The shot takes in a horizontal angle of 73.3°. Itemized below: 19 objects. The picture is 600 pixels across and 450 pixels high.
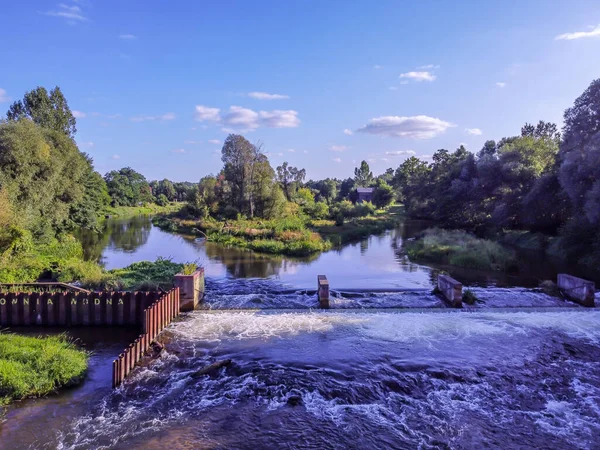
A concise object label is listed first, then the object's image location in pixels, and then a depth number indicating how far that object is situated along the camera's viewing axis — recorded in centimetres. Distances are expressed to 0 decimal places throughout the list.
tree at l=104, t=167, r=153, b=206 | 9025
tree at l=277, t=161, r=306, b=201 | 6347
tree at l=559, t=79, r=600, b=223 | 2531
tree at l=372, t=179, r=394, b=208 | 8814
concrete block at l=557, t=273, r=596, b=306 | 1706
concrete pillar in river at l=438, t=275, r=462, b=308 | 1695
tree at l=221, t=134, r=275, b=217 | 5328
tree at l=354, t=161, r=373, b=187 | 12988
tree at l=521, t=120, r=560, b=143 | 8174
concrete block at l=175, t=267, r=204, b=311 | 1586
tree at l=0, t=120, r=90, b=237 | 2564
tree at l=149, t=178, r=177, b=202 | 13112
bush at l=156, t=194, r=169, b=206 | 11502
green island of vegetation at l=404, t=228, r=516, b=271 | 2616
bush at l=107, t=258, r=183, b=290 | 1820
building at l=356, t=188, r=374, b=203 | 10144
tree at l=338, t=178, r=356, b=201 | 10593
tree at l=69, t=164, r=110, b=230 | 3769
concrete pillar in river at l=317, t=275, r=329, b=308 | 1659
